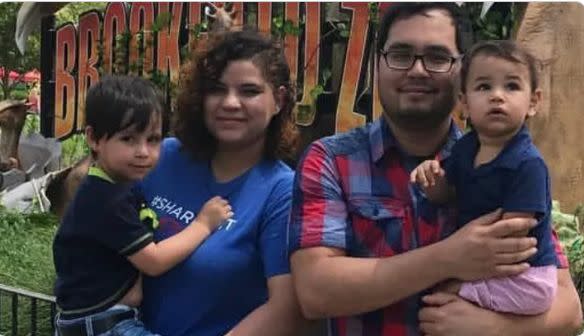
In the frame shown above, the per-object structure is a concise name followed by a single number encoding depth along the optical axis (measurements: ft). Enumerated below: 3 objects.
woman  7.32
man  6.42
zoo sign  21.43
